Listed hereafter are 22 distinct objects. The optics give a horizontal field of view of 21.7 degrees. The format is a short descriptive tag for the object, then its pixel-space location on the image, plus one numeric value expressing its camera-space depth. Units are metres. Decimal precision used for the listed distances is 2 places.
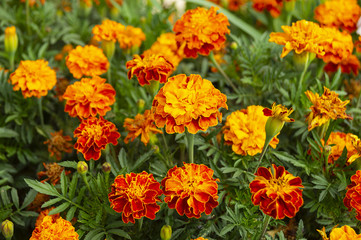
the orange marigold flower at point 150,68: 0.84
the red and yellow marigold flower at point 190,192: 0.79
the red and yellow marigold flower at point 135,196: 0.80
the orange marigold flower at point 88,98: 0.87
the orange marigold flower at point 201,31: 0.89
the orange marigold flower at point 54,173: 0.89
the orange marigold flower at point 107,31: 0.95
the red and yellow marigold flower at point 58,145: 0.92
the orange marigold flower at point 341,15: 0.97
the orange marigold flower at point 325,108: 0.84
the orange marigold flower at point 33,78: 0.91
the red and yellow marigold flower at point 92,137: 0.84
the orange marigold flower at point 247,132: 0.86
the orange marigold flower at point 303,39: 0.87
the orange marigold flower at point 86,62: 0.92
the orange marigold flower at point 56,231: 0.80
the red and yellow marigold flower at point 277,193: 0.78
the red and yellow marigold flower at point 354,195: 0.80
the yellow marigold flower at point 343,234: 0.79
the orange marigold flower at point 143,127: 0.87
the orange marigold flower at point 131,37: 0.98
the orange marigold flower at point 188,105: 0.80
